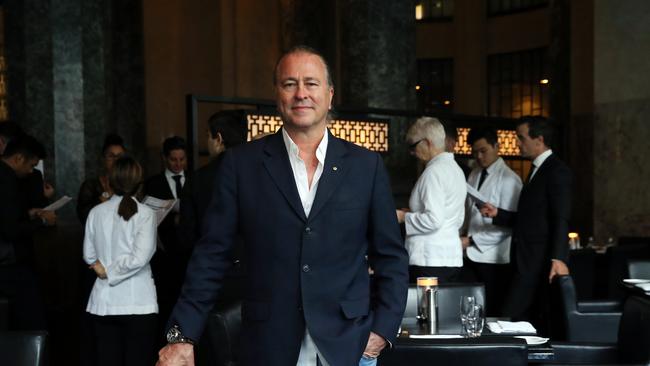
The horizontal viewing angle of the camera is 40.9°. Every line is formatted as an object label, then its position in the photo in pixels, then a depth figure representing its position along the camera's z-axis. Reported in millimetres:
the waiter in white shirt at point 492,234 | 5922
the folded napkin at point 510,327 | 3842
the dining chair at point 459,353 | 2898
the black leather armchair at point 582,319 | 5172
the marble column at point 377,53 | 8258
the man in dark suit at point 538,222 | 5367
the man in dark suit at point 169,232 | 6305
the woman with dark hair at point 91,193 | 6074
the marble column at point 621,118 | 7809
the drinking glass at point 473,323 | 3631
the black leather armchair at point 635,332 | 3510
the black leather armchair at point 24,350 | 2737
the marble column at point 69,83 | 7562
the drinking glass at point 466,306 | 3621
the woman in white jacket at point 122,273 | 4691
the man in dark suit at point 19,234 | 5297
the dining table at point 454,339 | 2949
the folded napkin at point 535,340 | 3522
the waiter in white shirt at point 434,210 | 4957
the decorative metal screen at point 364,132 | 7234
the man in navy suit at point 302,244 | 2367
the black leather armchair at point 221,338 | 3174
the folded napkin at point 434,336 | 3437
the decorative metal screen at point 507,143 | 9211
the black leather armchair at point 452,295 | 4398
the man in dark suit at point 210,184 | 4637
